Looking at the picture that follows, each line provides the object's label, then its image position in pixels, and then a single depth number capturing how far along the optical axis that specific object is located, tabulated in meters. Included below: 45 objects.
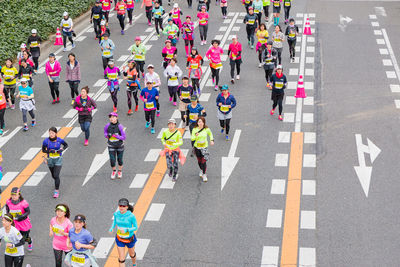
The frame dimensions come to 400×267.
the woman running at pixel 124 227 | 13.65
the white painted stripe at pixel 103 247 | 15.18
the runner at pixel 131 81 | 22.72
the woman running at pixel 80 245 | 12.98
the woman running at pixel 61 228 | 13.42
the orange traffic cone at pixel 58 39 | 31.77
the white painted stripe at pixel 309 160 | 19.20
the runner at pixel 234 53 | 25.11
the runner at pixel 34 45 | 27.28
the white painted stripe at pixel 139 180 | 18.47
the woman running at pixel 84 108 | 20.27
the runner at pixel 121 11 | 32.72
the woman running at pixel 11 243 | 13.44
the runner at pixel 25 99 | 21.91
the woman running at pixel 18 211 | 14.65
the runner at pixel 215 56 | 24.48
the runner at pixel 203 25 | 29.80
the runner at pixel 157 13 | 31.77
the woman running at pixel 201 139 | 17.89
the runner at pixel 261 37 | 27.17
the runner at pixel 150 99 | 21.03
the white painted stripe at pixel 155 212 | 16.69
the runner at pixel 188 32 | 28.62
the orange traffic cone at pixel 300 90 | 24.17
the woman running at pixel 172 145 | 17.72
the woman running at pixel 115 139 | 17.95
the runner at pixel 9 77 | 23.55
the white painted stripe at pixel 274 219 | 16.17
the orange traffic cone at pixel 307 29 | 32.47
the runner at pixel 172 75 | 23.08
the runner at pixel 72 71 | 23.56
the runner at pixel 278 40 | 26.55
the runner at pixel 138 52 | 25.55
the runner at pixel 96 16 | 31.53
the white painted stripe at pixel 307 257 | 14.58
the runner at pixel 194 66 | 23.73
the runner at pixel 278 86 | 21.98
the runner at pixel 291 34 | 27.83
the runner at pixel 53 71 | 23.91
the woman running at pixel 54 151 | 17.19
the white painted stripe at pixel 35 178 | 18.86
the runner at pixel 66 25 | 30.23
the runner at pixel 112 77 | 22.98
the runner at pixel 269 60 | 25.20
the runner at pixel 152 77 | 22.26
